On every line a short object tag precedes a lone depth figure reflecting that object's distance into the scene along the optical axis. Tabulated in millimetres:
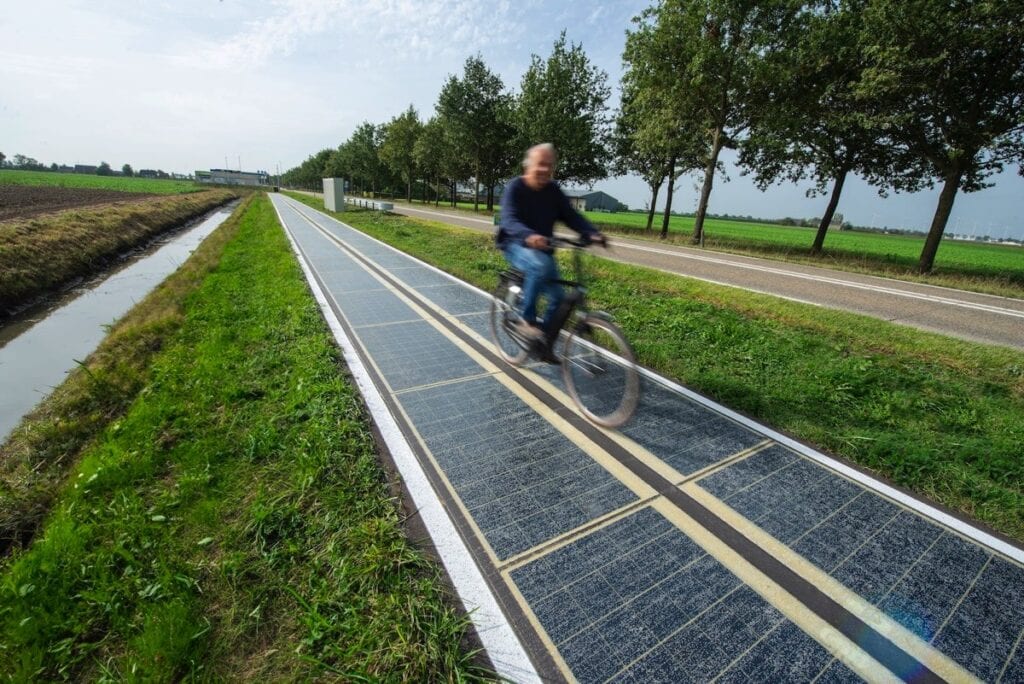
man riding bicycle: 4039
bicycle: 3662
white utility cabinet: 33344
